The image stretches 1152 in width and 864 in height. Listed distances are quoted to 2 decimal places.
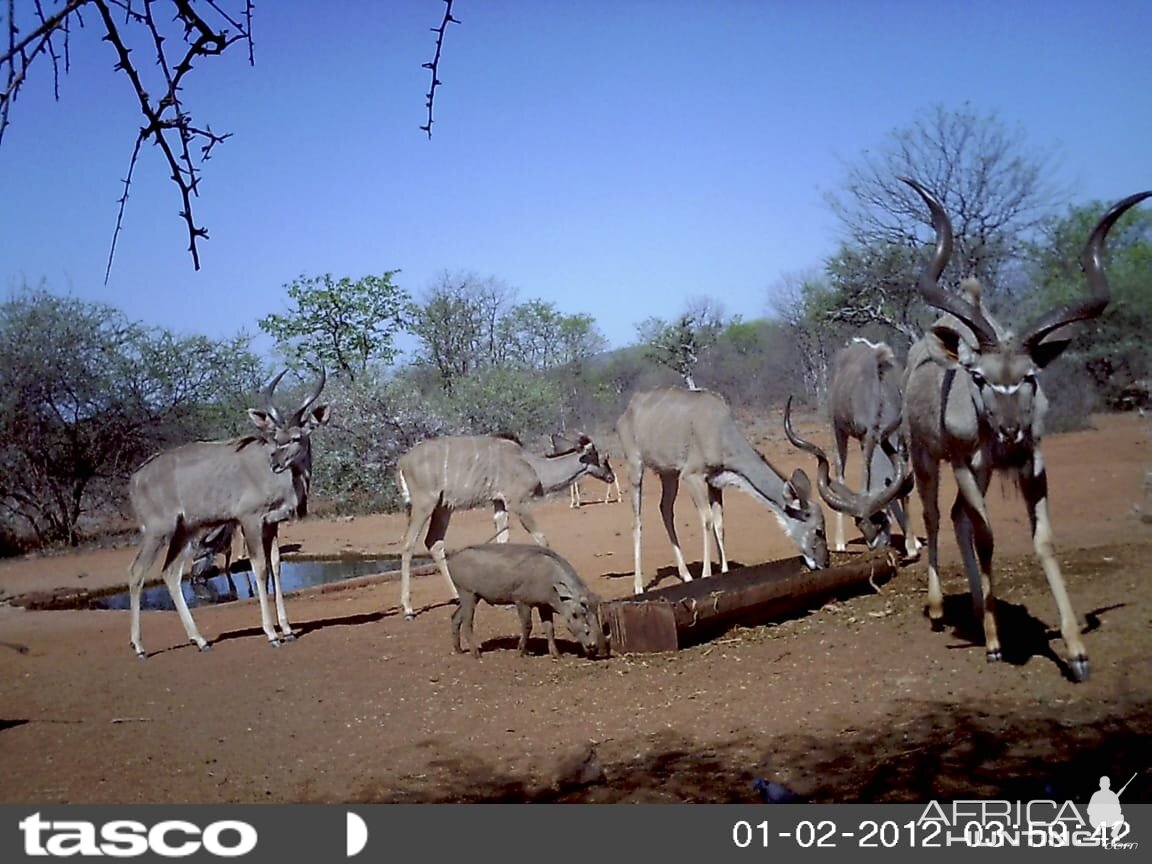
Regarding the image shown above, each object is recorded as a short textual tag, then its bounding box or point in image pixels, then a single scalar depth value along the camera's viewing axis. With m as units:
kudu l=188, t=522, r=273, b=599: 10.33
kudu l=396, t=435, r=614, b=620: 8.73
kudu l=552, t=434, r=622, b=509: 10.74
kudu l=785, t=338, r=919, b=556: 7.77
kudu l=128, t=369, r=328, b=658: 7.88
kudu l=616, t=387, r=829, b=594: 7.91
